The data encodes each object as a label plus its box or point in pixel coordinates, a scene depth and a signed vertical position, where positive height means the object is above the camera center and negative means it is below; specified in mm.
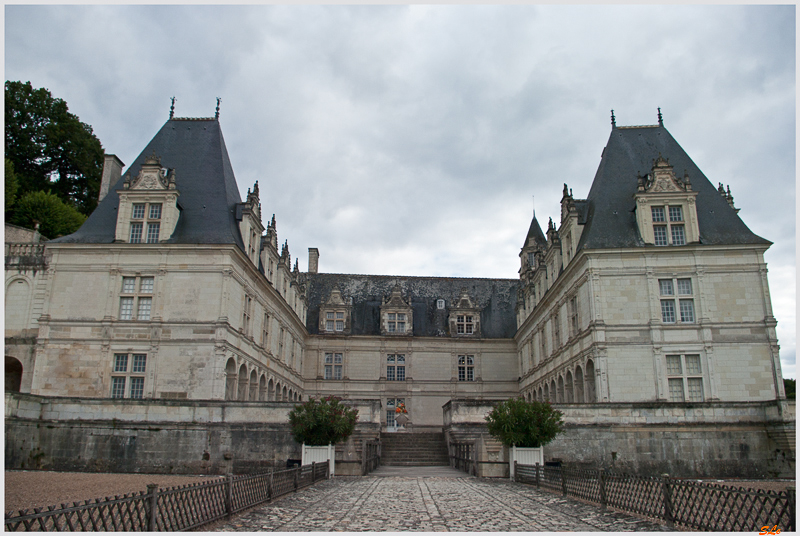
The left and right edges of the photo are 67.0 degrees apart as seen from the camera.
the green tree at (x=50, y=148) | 38938 +17298
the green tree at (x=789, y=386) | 48100 +2267
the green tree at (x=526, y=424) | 18281 -298
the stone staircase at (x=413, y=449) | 25328 -1495
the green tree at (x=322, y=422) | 19297 -258
